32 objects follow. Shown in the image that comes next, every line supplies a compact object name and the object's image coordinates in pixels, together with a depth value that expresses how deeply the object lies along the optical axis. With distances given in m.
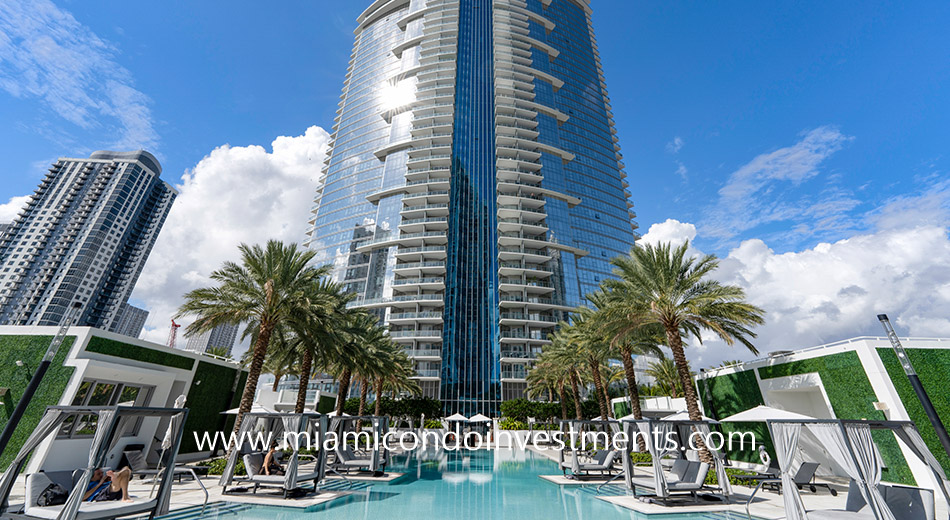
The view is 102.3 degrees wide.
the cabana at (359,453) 17.91
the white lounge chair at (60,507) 8.00
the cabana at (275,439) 12.75
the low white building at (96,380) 14.80
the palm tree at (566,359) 32.41
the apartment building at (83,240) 88.25
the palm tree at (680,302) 18.28
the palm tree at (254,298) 17.77
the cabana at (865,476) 8.52
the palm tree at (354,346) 24.20
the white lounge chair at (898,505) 8.28
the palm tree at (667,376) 45.97
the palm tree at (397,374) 33.06
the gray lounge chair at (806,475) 14.74
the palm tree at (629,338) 20.83
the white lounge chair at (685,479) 12.76
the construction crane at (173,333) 101.75
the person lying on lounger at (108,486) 8.91
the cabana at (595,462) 17.44
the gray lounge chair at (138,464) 13.76
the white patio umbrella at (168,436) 11.54
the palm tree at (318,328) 19.33
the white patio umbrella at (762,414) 14.45
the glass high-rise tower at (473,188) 58.62
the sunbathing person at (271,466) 13.59
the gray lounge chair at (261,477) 12.66
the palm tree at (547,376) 38.16
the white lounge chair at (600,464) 17.41
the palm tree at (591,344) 25.41
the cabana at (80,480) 7.90
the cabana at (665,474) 12.74
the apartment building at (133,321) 126.51
